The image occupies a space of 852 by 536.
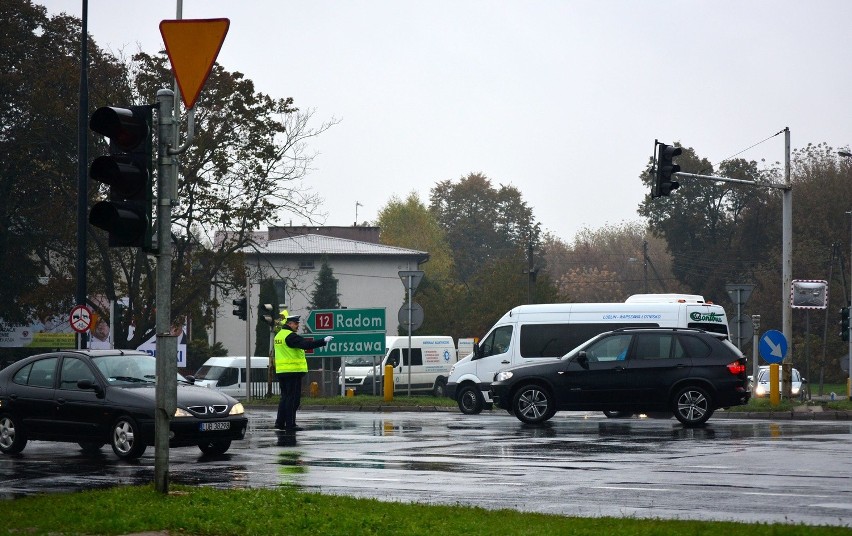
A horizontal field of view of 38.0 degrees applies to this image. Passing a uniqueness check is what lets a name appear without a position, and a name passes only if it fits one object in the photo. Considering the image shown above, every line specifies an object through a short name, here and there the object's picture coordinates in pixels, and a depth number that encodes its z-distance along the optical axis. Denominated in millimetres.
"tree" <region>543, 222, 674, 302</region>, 107688
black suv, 21234
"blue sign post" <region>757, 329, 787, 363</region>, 27906
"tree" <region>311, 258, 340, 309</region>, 80500
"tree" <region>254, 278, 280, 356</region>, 72438
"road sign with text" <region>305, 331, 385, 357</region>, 35406
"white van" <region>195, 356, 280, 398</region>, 50688
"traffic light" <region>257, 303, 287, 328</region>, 27406
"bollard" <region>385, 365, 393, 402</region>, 33406
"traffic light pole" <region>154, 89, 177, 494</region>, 10401
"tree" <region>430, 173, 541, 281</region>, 117438
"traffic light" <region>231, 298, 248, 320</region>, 37044
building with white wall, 84312
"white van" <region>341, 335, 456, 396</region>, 43594
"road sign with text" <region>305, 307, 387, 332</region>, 35531
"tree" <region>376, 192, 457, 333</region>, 109250
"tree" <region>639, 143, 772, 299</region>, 82688
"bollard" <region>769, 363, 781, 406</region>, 28117
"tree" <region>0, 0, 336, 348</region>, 41406
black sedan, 15867
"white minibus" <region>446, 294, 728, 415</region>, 28188
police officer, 21078
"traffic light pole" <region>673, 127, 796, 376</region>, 29531
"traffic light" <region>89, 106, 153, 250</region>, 10008
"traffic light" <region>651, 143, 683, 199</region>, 26922
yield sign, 10273
